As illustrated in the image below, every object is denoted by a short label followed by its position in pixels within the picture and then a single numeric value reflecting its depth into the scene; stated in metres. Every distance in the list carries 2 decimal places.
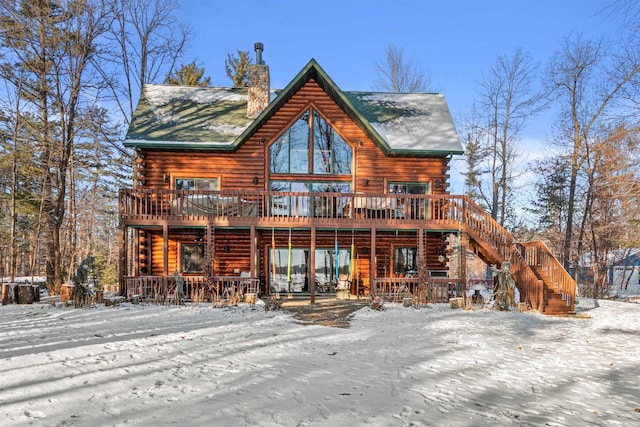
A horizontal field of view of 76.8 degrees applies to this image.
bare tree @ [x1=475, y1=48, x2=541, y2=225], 26.95
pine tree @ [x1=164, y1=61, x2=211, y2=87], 29.22
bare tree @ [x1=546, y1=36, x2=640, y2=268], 22.92
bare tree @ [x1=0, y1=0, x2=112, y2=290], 17.75
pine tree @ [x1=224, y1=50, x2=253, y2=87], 31.30
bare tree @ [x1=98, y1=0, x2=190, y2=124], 24.86
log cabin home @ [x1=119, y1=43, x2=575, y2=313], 14.47
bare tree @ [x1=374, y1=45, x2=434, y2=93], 33.47
